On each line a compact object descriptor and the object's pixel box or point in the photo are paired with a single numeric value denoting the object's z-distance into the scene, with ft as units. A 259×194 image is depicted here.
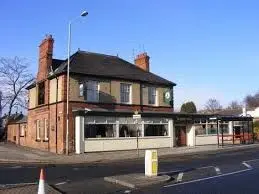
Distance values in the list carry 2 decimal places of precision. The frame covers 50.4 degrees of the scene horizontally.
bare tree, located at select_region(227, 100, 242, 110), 284.67
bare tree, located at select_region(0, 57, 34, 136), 129.44
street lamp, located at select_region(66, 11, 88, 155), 68.94
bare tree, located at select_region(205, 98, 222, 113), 264.03
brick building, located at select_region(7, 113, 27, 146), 98.67
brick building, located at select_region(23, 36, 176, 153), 73.11
